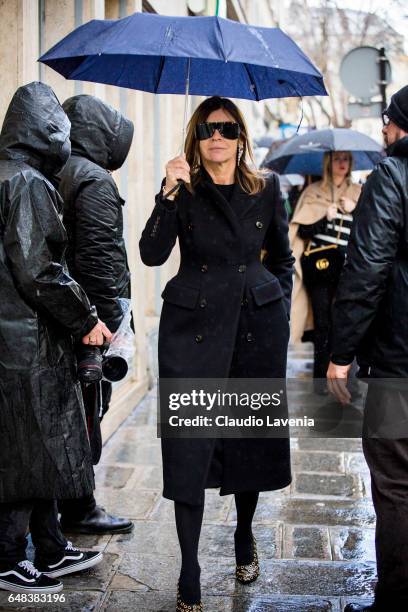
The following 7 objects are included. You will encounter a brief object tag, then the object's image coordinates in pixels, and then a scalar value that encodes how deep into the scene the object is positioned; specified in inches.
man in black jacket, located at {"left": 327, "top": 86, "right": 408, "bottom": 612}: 136.9
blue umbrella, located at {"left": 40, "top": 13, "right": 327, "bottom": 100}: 137.9
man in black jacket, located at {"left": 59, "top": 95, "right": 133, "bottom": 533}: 176.1
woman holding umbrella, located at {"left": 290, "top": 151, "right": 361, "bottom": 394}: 298.7
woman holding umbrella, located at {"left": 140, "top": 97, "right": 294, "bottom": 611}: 147.7
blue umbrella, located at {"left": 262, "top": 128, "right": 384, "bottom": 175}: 309.1
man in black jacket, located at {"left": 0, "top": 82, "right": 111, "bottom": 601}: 142.8
